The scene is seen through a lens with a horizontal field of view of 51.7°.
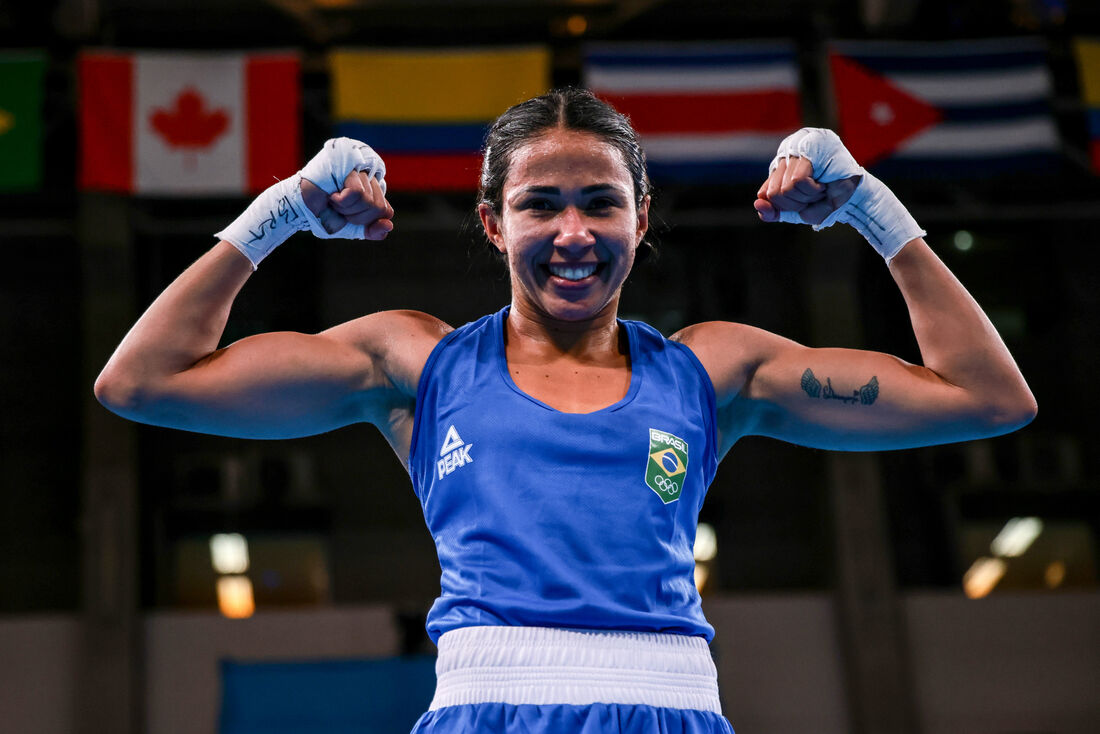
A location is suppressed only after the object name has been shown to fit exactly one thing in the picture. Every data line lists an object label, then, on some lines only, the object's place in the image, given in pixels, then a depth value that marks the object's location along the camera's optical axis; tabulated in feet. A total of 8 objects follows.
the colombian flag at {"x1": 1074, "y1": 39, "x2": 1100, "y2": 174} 23.22
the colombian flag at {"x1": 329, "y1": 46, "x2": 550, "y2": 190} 22.85
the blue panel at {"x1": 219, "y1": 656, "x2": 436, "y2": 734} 22.06
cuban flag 23.15
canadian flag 22.59
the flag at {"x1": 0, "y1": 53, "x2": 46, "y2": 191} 22.45
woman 5.66
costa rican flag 23.26
